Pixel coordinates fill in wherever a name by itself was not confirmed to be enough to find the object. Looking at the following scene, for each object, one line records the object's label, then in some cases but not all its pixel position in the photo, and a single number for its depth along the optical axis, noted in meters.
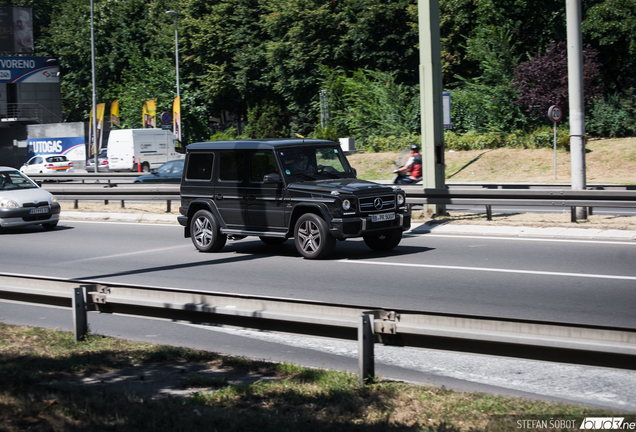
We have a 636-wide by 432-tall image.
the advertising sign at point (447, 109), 22.09
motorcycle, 19.36
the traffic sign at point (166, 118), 45.91
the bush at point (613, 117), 31.53
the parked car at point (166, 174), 26.16
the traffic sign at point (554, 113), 25.00
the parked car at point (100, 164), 47.95
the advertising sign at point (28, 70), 61.62
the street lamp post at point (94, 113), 38.69
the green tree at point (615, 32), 32.44
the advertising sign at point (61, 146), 56.31
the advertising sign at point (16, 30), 63.56
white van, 42.31
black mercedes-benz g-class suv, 11.09
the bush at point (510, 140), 31.42
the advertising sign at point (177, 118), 42.88
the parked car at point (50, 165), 47.66
